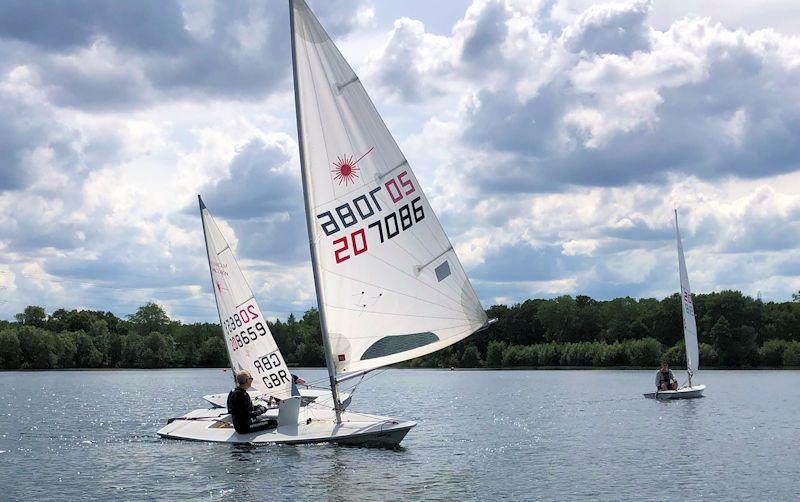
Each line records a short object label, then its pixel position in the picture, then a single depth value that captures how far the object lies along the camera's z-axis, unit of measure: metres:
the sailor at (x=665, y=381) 58.34
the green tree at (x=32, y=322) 199.88
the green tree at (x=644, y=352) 133.38
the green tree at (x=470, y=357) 160.88
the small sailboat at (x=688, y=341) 58.00
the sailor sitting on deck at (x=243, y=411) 29.70
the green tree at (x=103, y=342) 174.50
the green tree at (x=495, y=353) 160.62
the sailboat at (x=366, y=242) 26.03
